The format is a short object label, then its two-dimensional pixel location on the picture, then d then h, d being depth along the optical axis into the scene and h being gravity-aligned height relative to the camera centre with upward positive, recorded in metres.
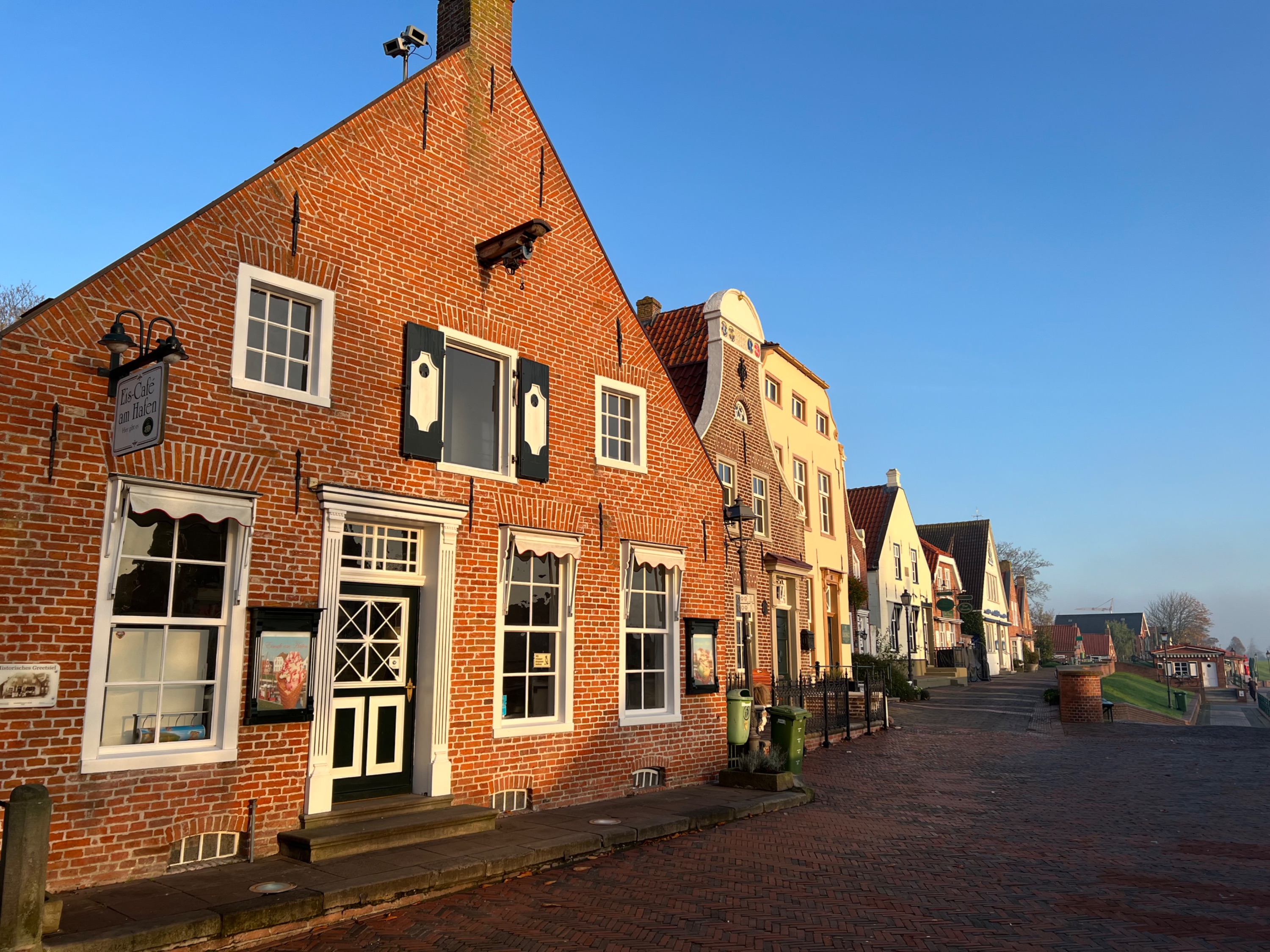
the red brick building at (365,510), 6.99 +1.39
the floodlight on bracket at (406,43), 10.87 +7.42
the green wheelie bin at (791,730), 13.04 -1.28
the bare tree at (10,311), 29.17 +11.31
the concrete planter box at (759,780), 12.30 -1.91
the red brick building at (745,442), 18.94 +4.42
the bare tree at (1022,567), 83.31 +7.08
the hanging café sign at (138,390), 6.62 +2.02
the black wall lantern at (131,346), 6.64 +2.35
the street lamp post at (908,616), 30.83 +1.05
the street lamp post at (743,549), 15.84 +1.95
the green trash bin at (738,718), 13.55 -1.13
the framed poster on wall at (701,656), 12.83 -0.17
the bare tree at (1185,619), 117.06 +2.85
